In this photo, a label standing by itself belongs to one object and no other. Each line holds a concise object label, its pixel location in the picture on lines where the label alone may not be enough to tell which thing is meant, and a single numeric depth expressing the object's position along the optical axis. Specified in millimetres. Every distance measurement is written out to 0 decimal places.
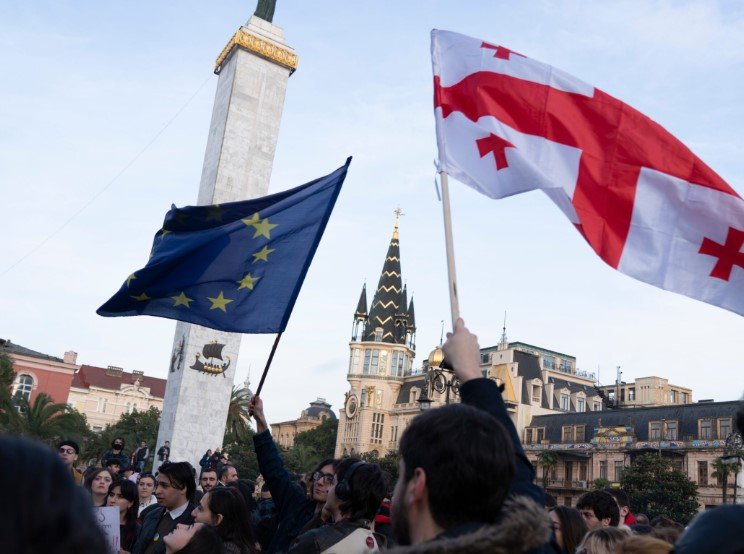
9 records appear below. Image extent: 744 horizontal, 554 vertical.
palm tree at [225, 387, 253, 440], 60031
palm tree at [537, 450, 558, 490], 62875
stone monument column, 28125
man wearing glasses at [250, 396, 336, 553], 5828
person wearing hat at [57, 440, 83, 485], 10508
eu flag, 7797
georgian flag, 5500
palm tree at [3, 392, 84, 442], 41531
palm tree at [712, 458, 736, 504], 46353
